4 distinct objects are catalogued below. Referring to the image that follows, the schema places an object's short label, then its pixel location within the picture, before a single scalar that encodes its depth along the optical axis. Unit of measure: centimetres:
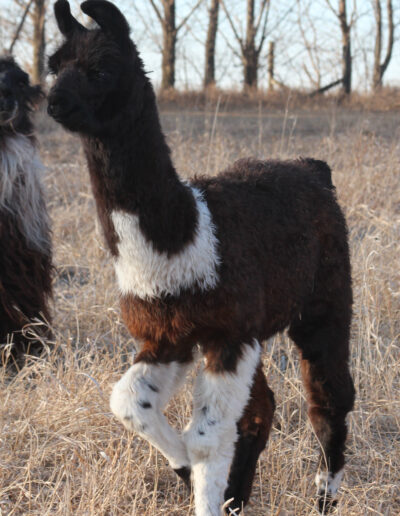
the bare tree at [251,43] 1889
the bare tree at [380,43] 2192
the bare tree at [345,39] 1920
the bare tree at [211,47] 1859
